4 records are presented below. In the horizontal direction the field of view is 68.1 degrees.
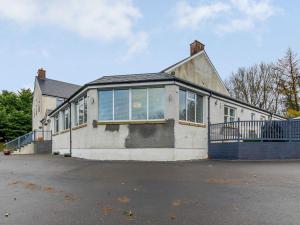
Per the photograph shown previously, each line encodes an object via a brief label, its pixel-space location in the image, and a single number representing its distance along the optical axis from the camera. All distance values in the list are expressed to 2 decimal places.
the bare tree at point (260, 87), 31.84
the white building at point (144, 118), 11.73
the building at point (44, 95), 30.12
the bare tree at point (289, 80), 29.37
